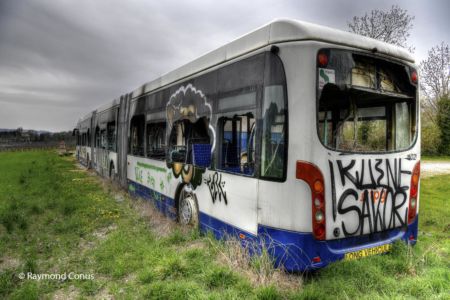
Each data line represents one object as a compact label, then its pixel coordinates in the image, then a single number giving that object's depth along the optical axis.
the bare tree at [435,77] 25.42
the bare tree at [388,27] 13.20
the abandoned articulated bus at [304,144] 3.47
